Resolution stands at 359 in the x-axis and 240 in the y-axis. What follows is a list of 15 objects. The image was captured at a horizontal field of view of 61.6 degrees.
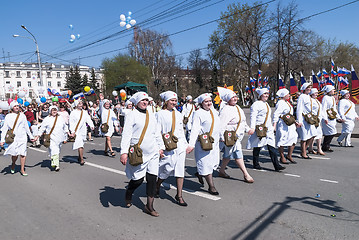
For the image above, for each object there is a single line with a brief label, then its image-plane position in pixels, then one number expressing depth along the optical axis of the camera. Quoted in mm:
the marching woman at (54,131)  7871
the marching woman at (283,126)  7348
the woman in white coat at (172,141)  4934
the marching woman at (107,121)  9750
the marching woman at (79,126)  8664
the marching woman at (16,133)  7512
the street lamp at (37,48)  27594
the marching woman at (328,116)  9016
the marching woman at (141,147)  4430
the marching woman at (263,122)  6816
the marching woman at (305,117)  8000
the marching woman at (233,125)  6059
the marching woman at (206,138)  5188
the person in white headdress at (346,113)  9594
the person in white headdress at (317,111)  8289
